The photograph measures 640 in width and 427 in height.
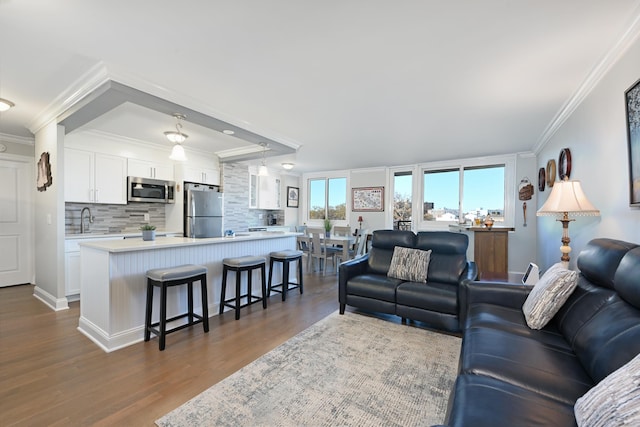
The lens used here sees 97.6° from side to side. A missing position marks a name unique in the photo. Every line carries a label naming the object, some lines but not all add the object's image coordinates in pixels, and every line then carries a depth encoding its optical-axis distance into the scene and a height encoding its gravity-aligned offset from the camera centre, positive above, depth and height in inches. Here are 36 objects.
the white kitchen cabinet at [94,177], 158.4 +18.4
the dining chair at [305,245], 226.3 -29.0
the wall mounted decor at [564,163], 124.8 +22.4
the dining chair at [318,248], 218.2 -29.9
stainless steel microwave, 183.2 +12.7
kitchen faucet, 172.7 -6.2
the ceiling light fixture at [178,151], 120.3 +25.1
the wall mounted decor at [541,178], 170.7 +20.7
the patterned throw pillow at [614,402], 33.2 -24.0
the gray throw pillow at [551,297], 72.4 -22.5
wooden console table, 180.5 -26.3
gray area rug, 65.5 -48.7
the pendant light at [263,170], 168.2 +23.9
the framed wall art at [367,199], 271.9 +11.1
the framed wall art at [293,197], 311.0 +14.5
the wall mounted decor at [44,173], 140.2 +17.9
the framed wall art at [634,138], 70.0 +19.0
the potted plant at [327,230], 234.6 -17.1
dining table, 209.3 -24.6
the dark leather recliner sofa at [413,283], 112.0 -32.3
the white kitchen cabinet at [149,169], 183.4 +26.9
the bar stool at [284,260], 153.8 -27.9
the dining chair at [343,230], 251.4 -18.7
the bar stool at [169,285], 98.0 -29.3
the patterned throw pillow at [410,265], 129.3 -25.8
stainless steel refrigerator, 158.4 -2.5
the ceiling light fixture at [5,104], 118.4 +44.5
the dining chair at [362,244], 232.8 -28.3
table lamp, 90.6 +3.2
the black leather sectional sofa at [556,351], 43.4 -30.4
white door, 172.4 -9.7
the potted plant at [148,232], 117.9 -9.9
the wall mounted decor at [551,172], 148.4 +21.6
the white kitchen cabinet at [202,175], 202.8 +25.5
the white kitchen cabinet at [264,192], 261.6 +17.1
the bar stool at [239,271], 126.4 -29.0
